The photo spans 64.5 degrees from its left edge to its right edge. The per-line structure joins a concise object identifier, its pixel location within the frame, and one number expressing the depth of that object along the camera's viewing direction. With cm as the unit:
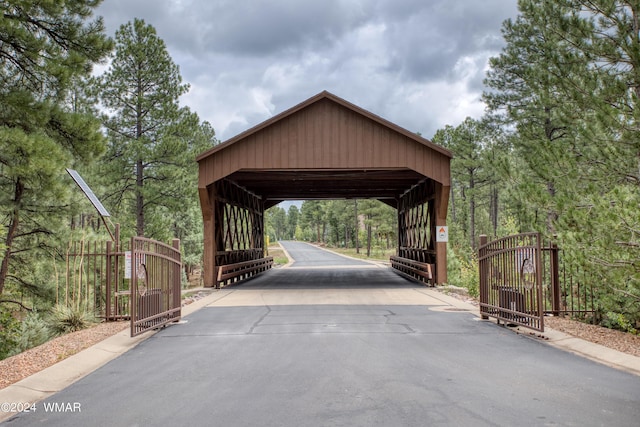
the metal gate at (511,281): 801
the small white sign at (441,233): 1653
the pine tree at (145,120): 2038
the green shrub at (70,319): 938
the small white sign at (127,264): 802
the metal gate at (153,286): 796
